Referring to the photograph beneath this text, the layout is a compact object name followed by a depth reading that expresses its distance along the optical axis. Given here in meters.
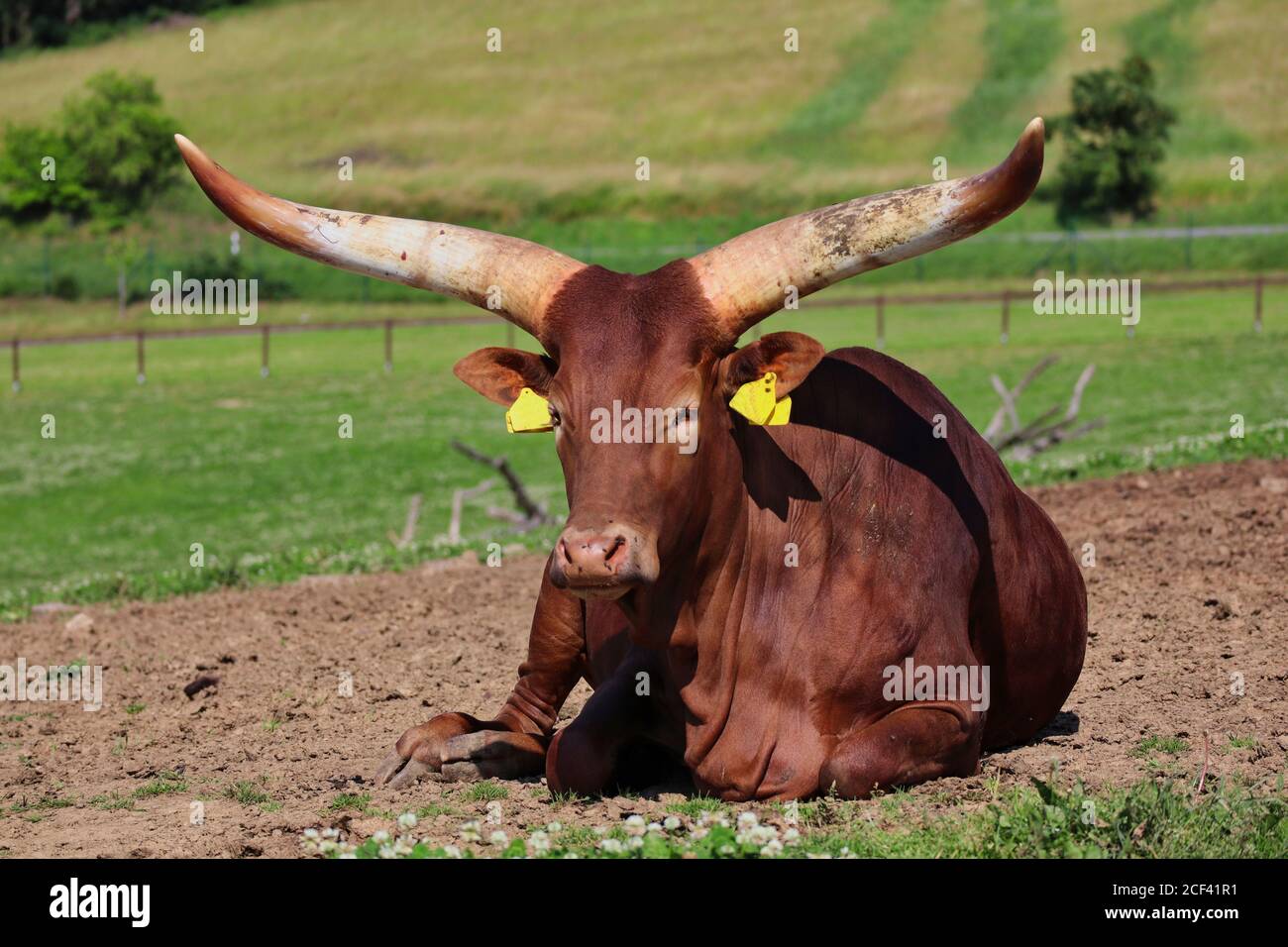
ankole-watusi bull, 6.18
